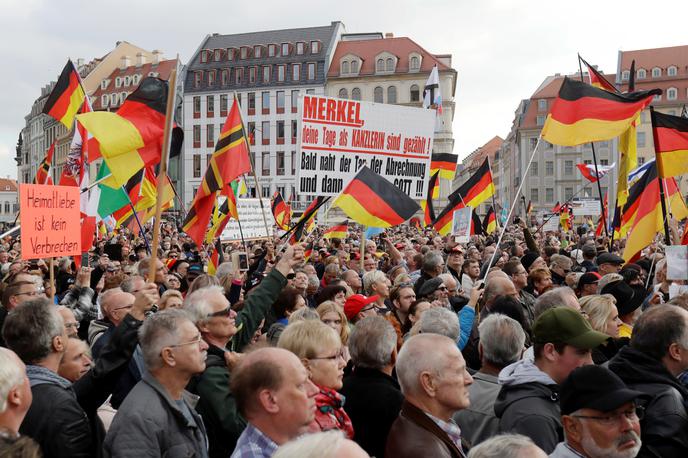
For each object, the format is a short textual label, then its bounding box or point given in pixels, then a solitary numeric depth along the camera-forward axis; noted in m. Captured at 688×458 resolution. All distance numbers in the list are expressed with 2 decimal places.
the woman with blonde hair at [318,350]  3.92
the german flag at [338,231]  17.00
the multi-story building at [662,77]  78.25
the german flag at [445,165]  17.75
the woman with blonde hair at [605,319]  5.39
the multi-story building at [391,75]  69.94
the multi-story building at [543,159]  88.62
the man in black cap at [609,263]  9.46
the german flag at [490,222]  20.54
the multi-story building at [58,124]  84.56
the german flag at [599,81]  10.89
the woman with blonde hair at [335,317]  5.57
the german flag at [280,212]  20.45
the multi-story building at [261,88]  72.12
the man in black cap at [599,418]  3.07
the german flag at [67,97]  11.00
